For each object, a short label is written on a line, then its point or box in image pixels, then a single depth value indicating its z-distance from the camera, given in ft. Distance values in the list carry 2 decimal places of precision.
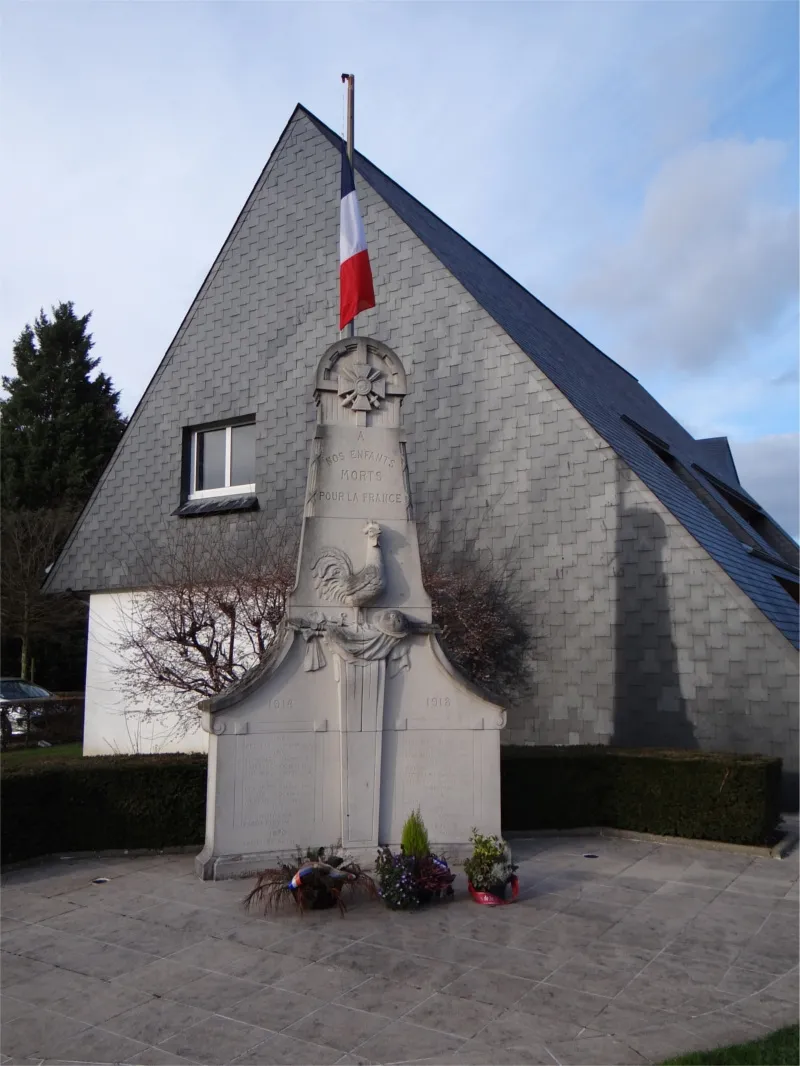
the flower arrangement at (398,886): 24.44
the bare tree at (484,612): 46.11
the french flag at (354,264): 36.09
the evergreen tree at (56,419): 124.77
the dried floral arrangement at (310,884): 24.04
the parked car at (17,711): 75.77
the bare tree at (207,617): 43.55
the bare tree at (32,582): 96.84
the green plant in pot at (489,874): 25.20
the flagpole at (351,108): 36.73
